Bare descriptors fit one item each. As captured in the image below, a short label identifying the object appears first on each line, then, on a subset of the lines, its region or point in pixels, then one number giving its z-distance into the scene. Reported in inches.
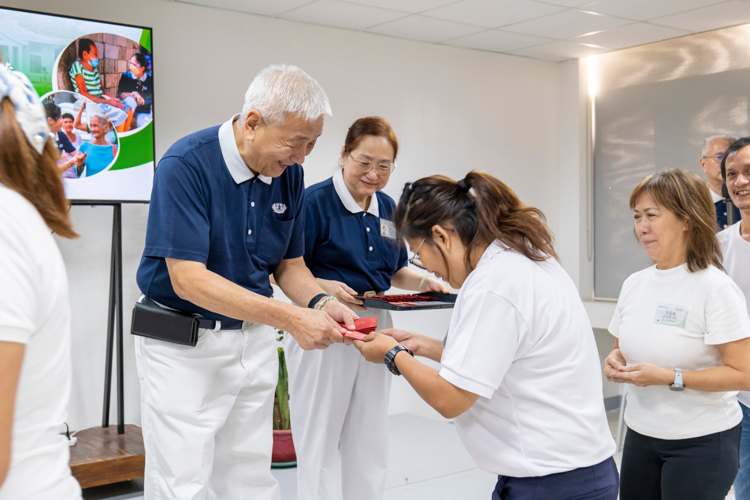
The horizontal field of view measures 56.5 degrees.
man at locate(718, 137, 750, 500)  91.6
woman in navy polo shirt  100.5
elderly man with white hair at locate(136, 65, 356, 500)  69.8
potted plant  149.6
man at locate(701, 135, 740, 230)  165.6
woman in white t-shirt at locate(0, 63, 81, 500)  32.6
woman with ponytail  57.2
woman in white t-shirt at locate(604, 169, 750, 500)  72.2
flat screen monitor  126.6
